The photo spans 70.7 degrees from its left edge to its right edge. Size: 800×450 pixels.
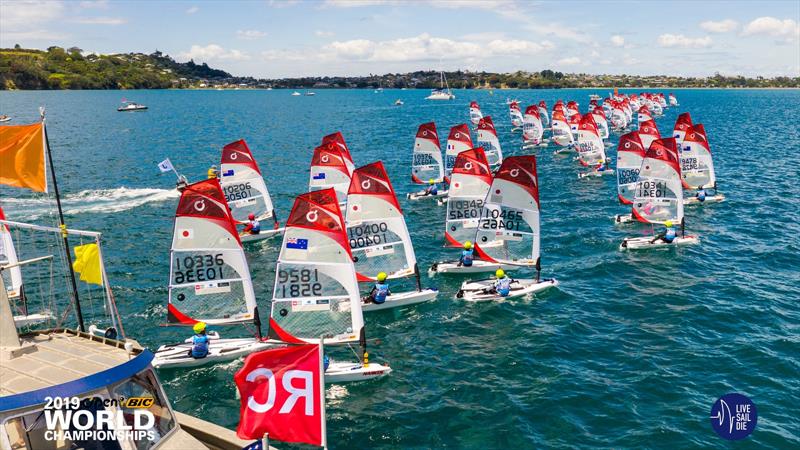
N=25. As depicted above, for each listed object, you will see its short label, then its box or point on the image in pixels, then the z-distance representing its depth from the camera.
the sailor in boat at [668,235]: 43.97
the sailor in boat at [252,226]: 46.06
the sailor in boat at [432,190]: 60.39
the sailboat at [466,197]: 42.16
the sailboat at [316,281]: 26.81
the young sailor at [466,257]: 39.03
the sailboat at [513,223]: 36.88
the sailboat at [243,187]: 46.16
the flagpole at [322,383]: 13.75
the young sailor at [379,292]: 33.19
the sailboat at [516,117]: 125.69
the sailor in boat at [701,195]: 57.38
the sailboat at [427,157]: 61.75
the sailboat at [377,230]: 34.72
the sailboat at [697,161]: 59.84
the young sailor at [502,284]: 34.50
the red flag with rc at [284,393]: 13.82
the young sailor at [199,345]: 26.65
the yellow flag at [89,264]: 19.53
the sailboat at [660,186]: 47.00
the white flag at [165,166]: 47.33
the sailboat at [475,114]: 119.10
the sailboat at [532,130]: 97.00
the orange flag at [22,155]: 19.75
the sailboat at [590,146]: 75.81
